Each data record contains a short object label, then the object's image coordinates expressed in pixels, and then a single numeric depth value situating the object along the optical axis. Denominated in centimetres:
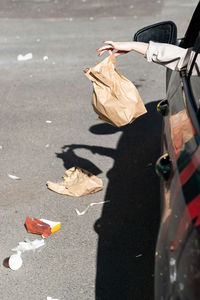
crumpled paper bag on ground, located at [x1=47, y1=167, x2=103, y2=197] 454
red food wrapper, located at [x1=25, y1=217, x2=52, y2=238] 397
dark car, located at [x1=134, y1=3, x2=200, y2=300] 177
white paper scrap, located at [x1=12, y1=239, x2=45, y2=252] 381
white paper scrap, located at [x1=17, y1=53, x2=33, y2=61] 891
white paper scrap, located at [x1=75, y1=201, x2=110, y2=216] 427
